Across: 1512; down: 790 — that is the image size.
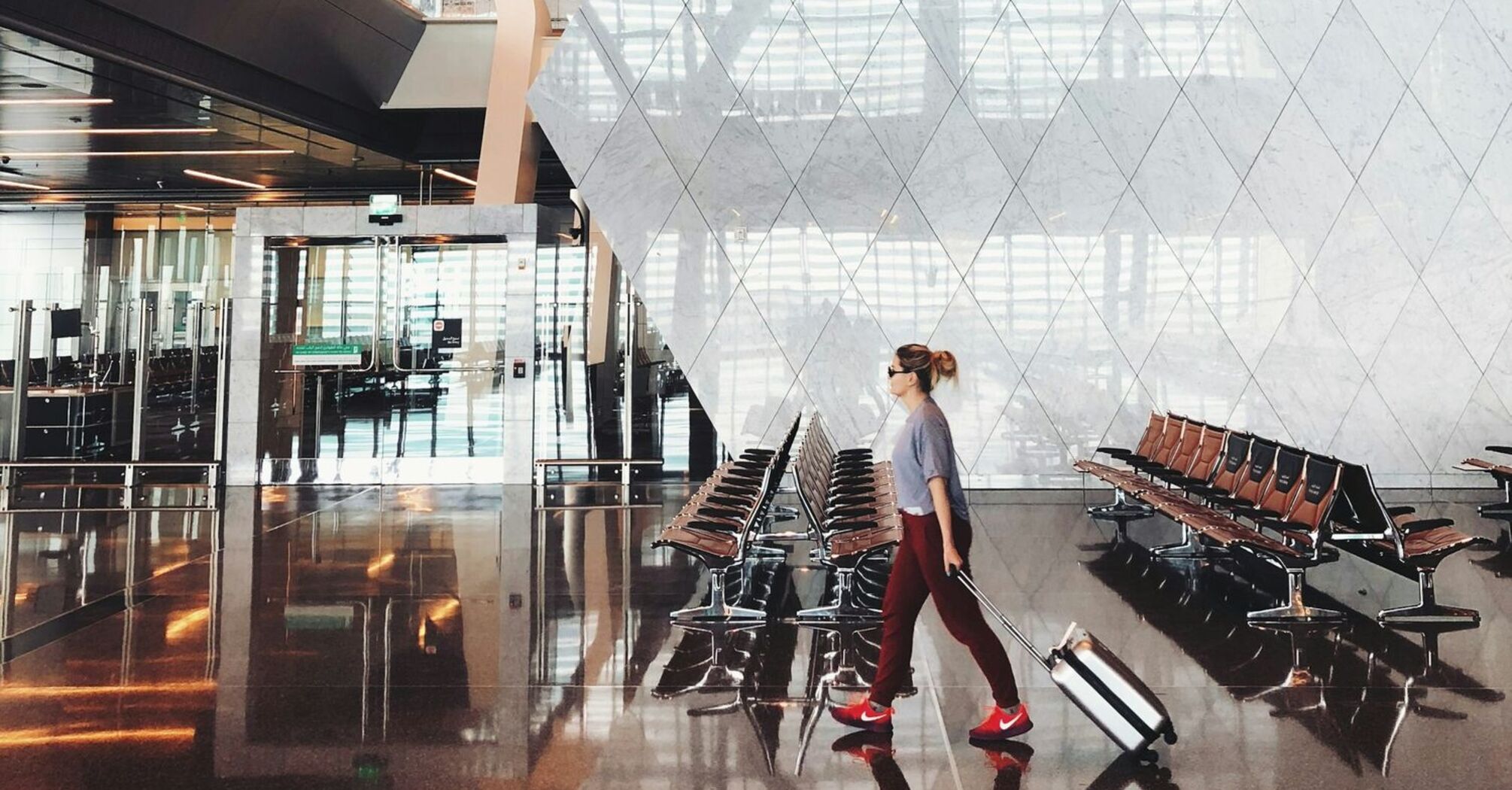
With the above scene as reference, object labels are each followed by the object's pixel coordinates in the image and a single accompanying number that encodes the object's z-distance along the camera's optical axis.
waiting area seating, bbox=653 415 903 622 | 5.75
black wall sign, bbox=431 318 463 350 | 11.55
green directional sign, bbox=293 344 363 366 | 11.50
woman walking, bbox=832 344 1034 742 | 3.98
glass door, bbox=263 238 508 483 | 11.41
